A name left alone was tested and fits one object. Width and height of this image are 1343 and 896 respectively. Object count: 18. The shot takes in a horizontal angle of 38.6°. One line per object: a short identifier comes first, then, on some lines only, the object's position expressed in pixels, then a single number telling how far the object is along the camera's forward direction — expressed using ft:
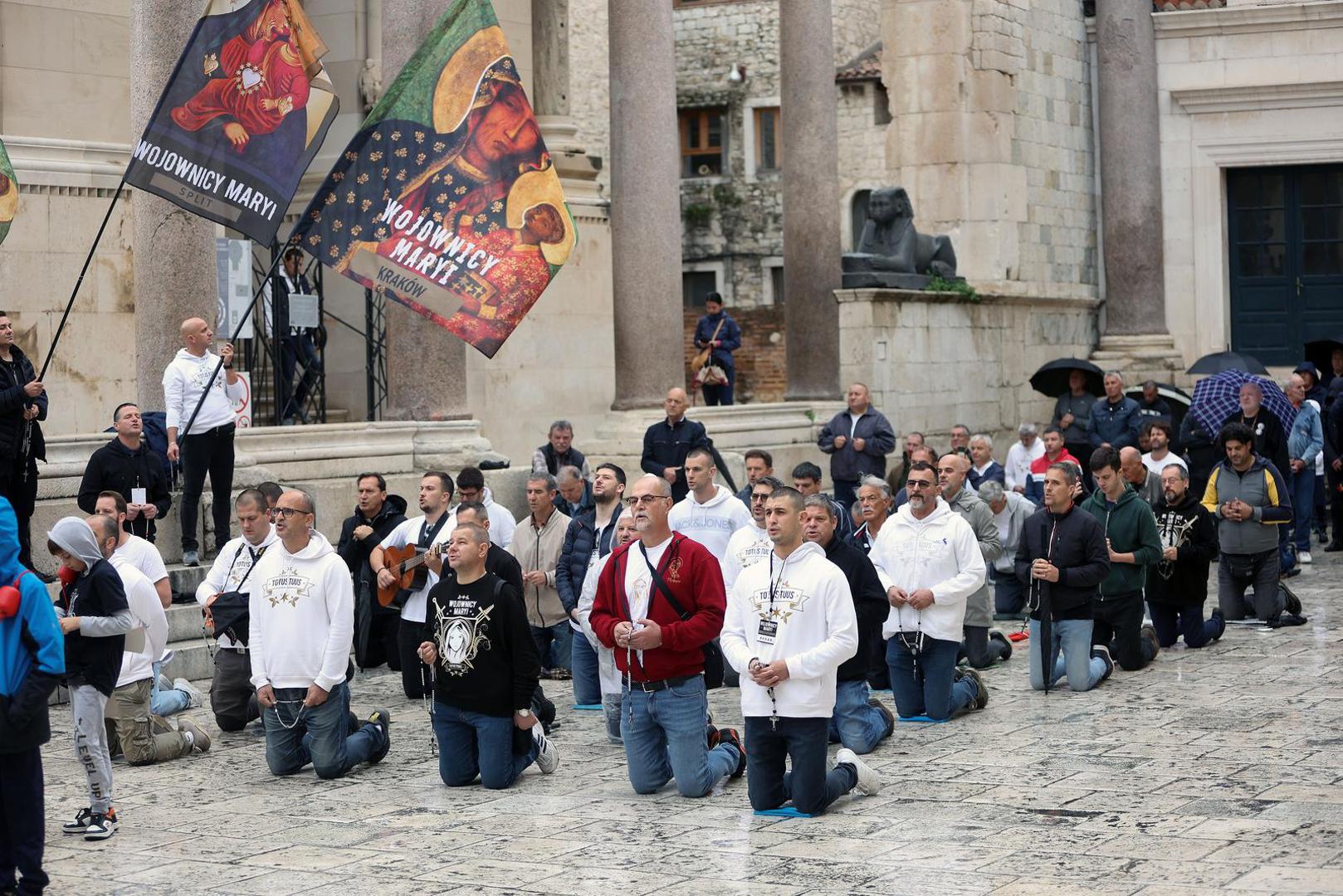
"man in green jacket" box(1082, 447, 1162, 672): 43.37
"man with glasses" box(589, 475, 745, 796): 31.12
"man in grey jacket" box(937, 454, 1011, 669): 43.62
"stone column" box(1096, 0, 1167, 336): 89.10
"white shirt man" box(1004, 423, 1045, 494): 62.90
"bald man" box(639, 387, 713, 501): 55.26
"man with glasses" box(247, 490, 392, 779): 33.32
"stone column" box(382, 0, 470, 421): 55.01
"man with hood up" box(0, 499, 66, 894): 24.68
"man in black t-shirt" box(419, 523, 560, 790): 31.76
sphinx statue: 74.95
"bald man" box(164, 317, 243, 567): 43.68
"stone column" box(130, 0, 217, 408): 47.32
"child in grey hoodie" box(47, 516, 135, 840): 29.12
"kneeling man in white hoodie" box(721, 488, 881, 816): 28.94
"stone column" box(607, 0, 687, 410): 63.31
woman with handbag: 73.41
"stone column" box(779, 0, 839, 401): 72.28
